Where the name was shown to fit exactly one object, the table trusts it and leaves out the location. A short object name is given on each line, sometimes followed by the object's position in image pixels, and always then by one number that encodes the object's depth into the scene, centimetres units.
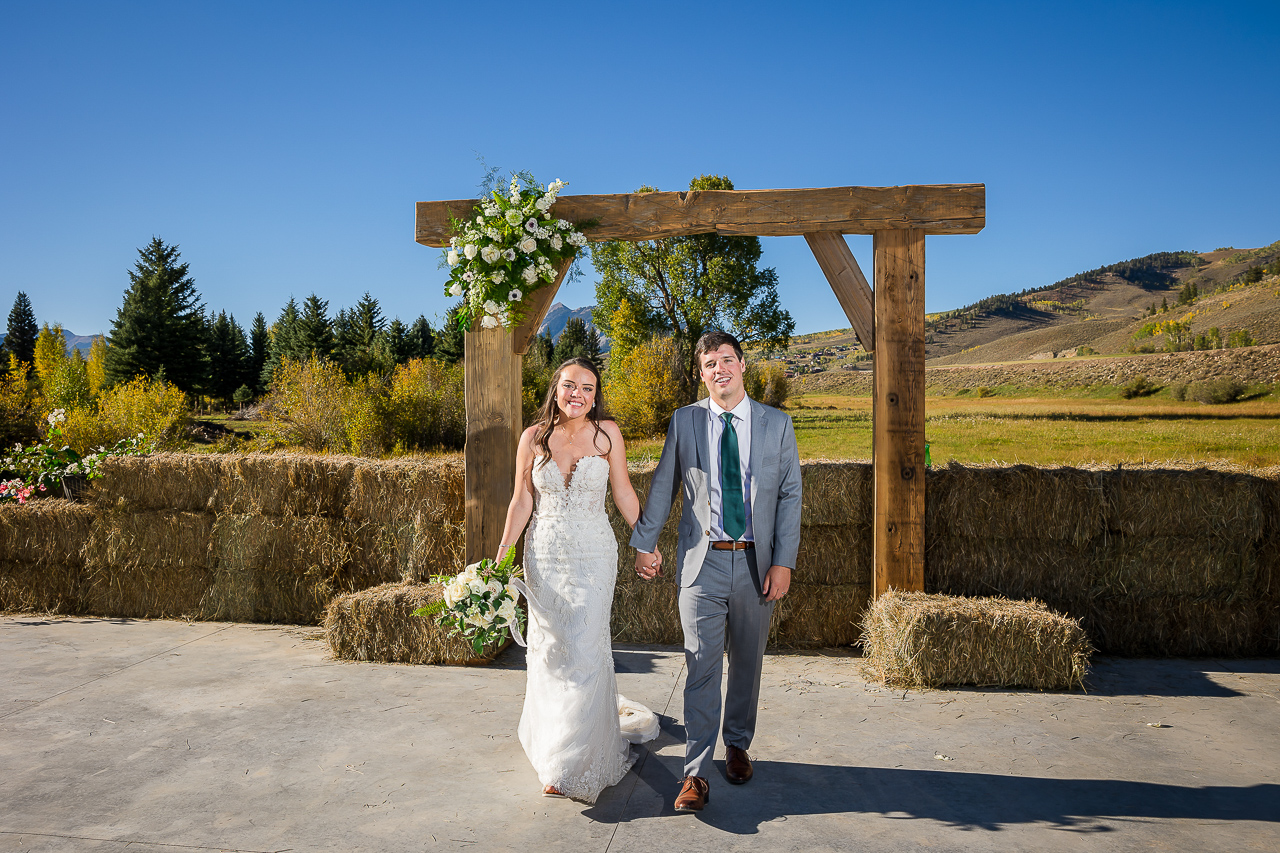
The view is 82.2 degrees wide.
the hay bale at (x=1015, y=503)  564
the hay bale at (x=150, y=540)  669
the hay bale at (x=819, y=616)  589
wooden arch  531
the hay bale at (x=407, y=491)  616
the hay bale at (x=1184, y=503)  551
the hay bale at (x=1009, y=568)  571
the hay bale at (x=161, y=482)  666
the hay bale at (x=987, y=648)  477
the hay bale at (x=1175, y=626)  561
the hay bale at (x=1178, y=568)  558
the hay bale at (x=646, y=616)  605
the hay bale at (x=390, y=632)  537
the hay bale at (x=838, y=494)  580
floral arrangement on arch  509
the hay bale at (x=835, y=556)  587
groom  346
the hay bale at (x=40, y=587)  688
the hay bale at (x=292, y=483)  648
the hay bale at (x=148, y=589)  676
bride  339
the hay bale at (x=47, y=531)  678
